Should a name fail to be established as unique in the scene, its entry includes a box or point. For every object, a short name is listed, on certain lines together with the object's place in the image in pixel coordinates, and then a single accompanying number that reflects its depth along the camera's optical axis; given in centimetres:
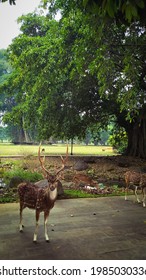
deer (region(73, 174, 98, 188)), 1100
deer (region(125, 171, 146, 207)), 792
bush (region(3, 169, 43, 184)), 1100
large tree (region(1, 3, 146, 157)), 1139
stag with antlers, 464
